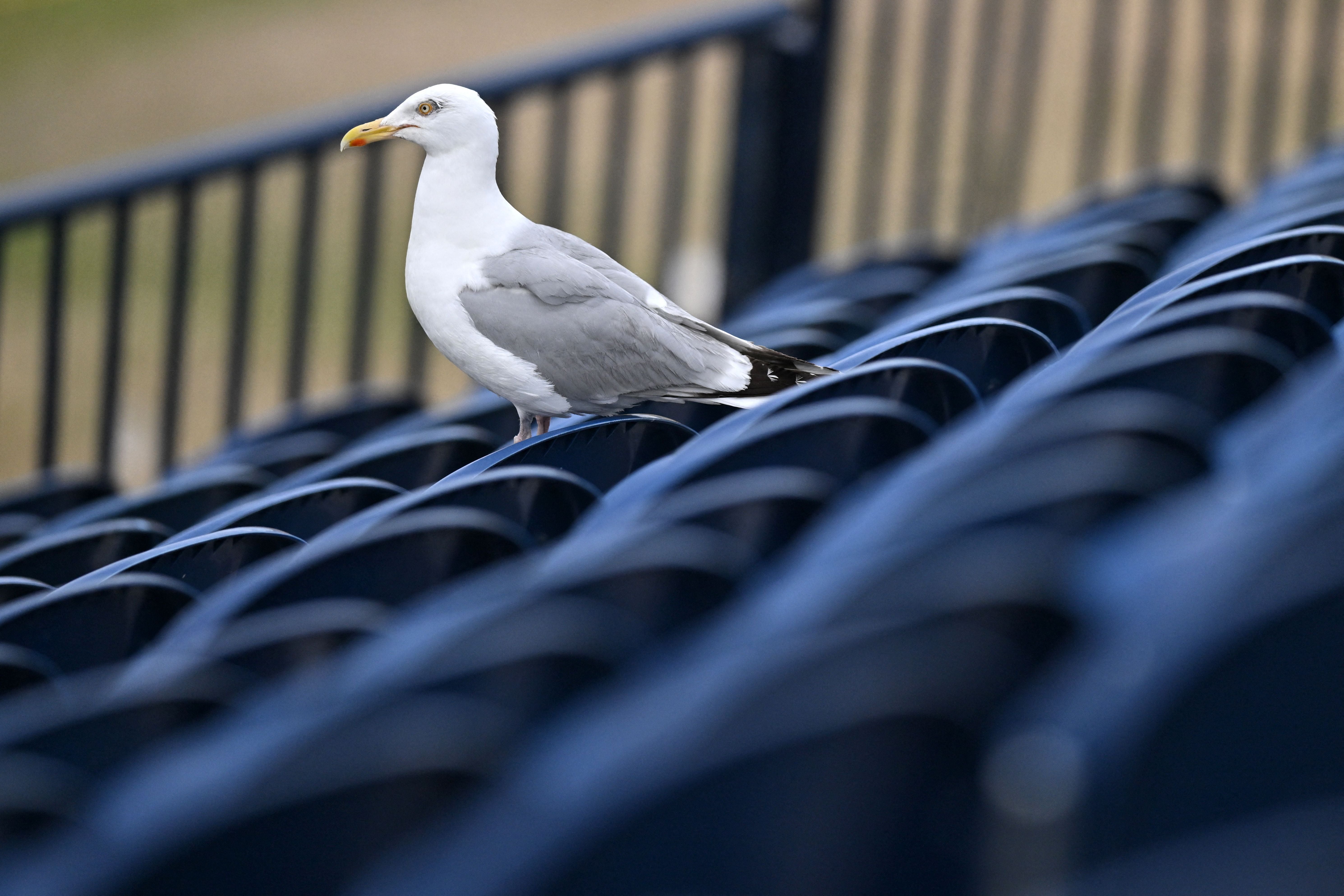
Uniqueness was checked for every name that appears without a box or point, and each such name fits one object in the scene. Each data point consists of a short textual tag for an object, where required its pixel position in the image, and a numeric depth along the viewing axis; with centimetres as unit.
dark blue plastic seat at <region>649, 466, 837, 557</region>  1096
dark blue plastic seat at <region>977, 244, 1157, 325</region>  1164
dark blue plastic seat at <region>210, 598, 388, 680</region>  1094
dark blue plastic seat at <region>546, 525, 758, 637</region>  1086
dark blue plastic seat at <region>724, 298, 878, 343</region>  1192
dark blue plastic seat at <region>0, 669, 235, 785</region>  1085
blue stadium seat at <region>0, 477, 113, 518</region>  1217
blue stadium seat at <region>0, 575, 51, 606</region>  1142
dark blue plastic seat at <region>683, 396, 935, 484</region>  1108
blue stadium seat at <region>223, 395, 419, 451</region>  1215
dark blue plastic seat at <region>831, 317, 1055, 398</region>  1130
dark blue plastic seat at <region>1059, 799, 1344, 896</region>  923
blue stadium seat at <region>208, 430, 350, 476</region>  1196
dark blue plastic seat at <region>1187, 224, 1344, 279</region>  1133
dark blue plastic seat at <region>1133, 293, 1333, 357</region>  1111
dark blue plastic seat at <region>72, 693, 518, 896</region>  1008
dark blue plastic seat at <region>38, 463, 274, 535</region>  1172
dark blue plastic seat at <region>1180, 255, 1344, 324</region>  1122
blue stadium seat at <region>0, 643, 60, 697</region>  1106
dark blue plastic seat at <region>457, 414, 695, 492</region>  1134
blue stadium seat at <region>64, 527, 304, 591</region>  1125
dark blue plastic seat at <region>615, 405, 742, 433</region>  1164
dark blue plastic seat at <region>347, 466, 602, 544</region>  1113
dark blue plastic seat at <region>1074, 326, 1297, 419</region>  1100
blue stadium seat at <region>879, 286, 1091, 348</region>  1142
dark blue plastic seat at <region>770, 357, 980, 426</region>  1118
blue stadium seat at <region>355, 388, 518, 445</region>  1181
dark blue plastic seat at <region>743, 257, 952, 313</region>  1219
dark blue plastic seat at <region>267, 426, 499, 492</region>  1148
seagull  1138
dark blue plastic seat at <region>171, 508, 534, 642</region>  1103
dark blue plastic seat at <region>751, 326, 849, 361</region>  1174
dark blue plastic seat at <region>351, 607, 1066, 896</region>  935
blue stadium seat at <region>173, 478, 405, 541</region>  1134
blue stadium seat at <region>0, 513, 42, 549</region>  1207
